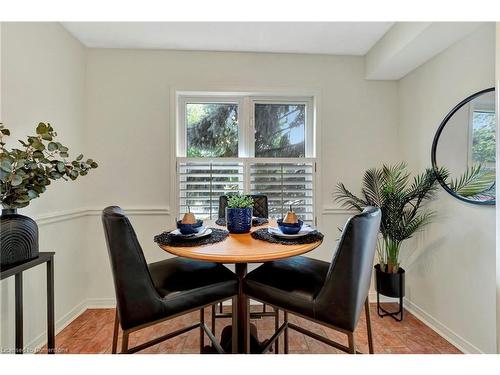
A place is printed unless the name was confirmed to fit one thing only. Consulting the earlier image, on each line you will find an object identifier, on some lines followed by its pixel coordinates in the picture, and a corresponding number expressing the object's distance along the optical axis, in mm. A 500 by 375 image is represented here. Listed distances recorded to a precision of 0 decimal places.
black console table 1176
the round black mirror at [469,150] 1530
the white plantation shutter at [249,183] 2361
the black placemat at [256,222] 1705
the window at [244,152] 2367
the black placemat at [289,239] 1247
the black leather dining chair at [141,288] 1086
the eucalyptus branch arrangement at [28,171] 1152
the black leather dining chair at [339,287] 1065
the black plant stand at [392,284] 1979
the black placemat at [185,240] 1227
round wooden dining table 1058
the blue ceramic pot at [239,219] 1457
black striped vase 1191
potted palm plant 1958
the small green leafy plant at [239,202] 1462
